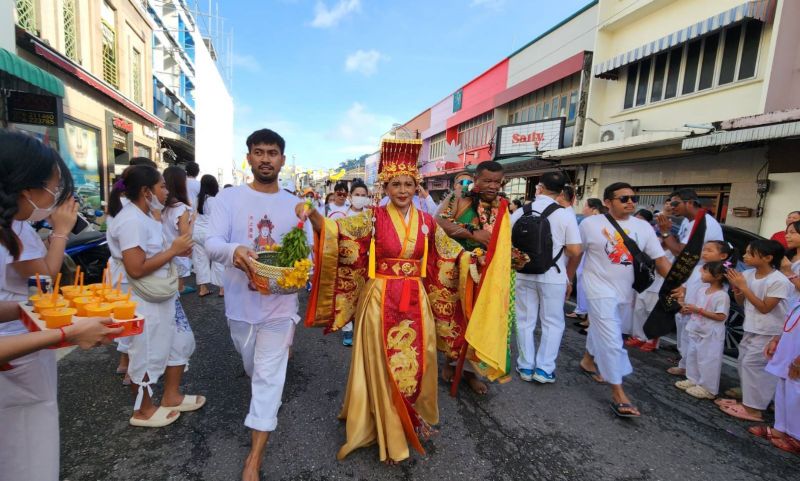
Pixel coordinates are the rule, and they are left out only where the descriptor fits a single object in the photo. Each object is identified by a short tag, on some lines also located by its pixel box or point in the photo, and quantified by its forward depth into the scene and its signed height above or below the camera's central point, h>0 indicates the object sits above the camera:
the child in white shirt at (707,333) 3.73 -1.14
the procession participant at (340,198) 6.55 -0.09
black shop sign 8.03 +1.36
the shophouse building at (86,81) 8.12 +2.66
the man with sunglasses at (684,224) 4.76 -0.10
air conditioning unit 11.75 +2.42
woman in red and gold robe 2.54 -0.73
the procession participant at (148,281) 2.51 -0.67
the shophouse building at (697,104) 8.34 +2.87
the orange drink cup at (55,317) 1.38 -0.50
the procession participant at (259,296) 2.32 -0.67
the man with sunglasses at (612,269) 3.47 -0.55
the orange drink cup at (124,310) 1.59 -0.53
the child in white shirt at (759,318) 3.38 -0.87
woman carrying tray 1.43 -0.43
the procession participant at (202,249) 5.60 -0.98
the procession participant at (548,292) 3.79 -0.85
